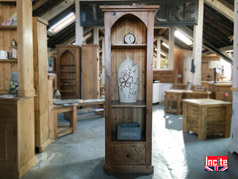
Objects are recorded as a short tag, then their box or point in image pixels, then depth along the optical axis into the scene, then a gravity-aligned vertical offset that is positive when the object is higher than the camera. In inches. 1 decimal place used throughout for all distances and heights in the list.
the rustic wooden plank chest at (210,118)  131.3 -25.0
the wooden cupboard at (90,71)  212.8 +8.5
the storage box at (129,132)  90.0 -23.1
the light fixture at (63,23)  312.5 +87.7
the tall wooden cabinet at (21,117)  83.9 -16.0
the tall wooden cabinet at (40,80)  106.7 -0.6
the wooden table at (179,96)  206.0 -16.5
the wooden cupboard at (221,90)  231.5 -12.1
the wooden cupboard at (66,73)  224.7 +6.6
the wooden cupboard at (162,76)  321.9 +5.5
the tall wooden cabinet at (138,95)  83.7 -5.2
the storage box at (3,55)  102.0 +11.9
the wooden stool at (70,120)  132.7 -30.0
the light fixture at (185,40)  333.3 +66.1
